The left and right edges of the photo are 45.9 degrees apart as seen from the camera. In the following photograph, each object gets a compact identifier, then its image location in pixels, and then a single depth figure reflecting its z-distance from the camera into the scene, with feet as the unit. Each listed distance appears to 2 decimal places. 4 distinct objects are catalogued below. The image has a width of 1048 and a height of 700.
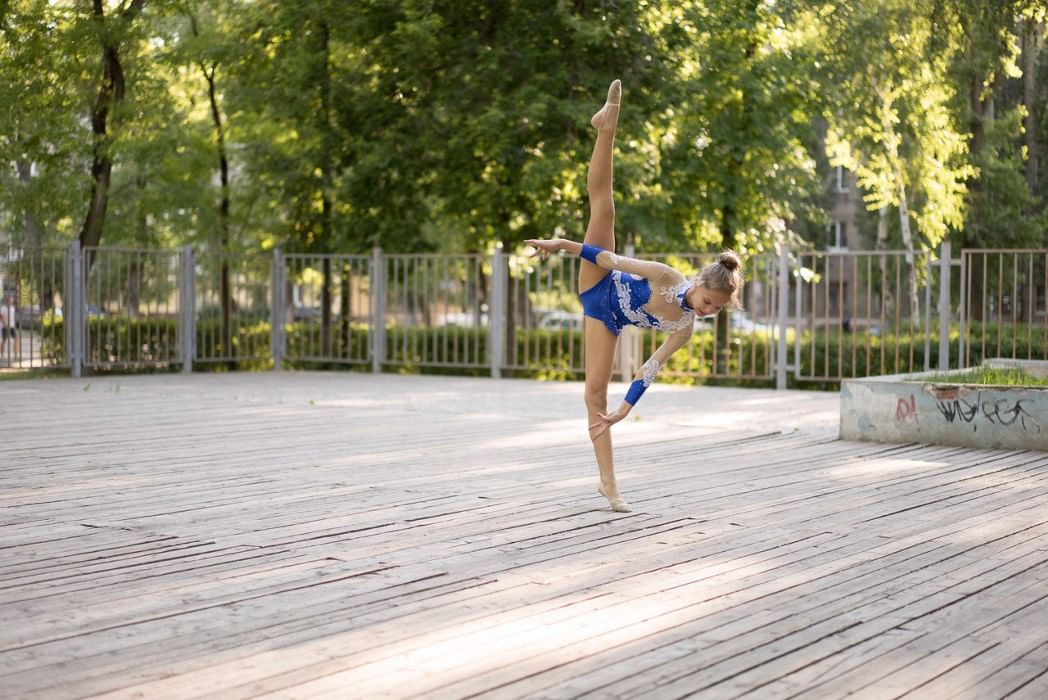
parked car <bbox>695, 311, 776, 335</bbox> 60.52
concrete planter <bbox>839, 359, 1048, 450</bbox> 33.73
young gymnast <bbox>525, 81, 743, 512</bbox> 21.11
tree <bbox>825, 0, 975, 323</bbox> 82.69
